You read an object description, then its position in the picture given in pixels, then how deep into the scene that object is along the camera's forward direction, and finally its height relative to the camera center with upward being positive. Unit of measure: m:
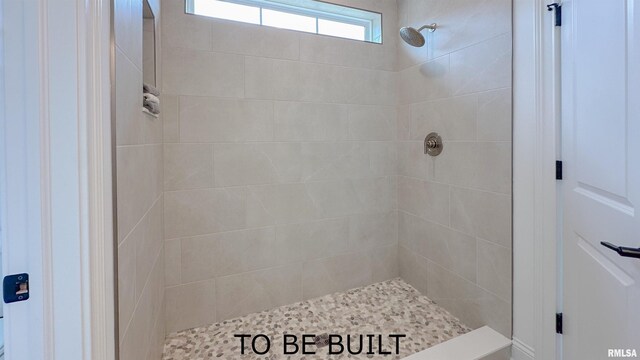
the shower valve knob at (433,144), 1.96 +0.20
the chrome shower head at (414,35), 1.85 +0.88
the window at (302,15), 1.81 +1.09
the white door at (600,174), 0.87 -0.01
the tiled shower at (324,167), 1.62 +0.05
